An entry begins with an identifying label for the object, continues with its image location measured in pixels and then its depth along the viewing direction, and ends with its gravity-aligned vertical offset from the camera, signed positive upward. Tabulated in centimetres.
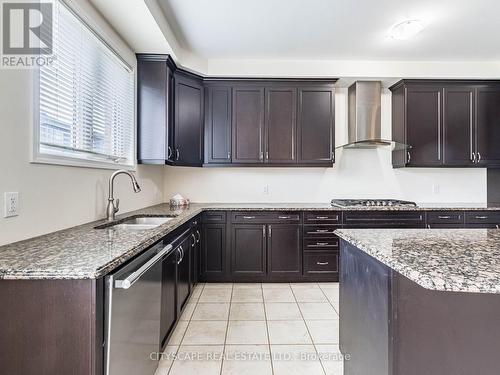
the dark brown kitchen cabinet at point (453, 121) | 354 +88
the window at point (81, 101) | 162 +63
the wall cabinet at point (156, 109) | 295 +86
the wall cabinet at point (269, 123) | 352 +85
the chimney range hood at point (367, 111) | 363 +103
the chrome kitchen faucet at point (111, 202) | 215 -10
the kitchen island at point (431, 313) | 99 -49
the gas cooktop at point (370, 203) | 347 -16
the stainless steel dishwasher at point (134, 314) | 108 -57
